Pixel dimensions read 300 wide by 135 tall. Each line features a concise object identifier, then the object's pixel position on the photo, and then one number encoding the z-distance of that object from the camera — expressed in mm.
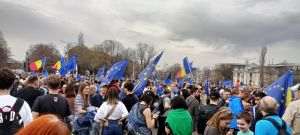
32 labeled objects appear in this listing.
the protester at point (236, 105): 3489
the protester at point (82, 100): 3916
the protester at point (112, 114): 3566
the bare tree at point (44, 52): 47051
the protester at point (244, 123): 2592
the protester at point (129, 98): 4193
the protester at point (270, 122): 2343
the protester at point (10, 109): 2107
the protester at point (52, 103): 2881
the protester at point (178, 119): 3344
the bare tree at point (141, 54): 51580
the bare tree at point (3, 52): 37114
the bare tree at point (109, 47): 50134
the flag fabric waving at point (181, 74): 11456
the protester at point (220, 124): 2680
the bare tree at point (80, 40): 49097
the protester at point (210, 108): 4240
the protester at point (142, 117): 3345
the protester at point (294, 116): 3205
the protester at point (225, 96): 5204
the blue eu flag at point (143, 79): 5013
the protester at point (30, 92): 4067
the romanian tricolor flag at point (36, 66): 15595
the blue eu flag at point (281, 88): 3790
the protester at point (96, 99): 4674
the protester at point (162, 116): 4508
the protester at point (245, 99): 4546
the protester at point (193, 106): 5240
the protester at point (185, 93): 5545
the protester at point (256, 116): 3738
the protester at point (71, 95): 3822
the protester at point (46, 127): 1040
